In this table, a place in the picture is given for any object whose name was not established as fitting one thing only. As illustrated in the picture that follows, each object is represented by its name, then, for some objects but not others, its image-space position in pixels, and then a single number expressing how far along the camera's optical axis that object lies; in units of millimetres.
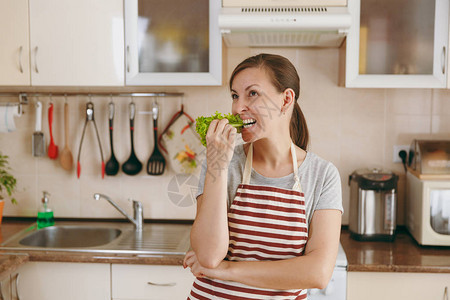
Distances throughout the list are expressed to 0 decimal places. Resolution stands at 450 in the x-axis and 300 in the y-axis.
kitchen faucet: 2529
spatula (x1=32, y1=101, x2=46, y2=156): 2607
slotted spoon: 2596
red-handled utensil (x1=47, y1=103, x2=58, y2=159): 2621
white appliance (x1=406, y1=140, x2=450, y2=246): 2213
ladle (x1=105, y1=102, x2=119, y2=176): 2623
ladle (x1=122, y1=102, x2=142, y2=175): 2611
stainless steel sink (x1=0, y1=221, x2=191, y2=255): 2283
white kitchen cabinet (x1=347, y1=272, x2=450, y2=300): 2039
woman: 1209
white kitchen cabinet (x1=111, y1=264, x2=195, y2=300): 2121
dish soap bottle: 2562
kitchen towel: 2525
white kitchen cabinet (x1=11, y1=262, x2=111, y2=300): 2139
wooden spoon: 2637
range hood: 2002
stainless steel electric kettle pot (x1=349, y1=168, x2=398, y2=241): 2299
